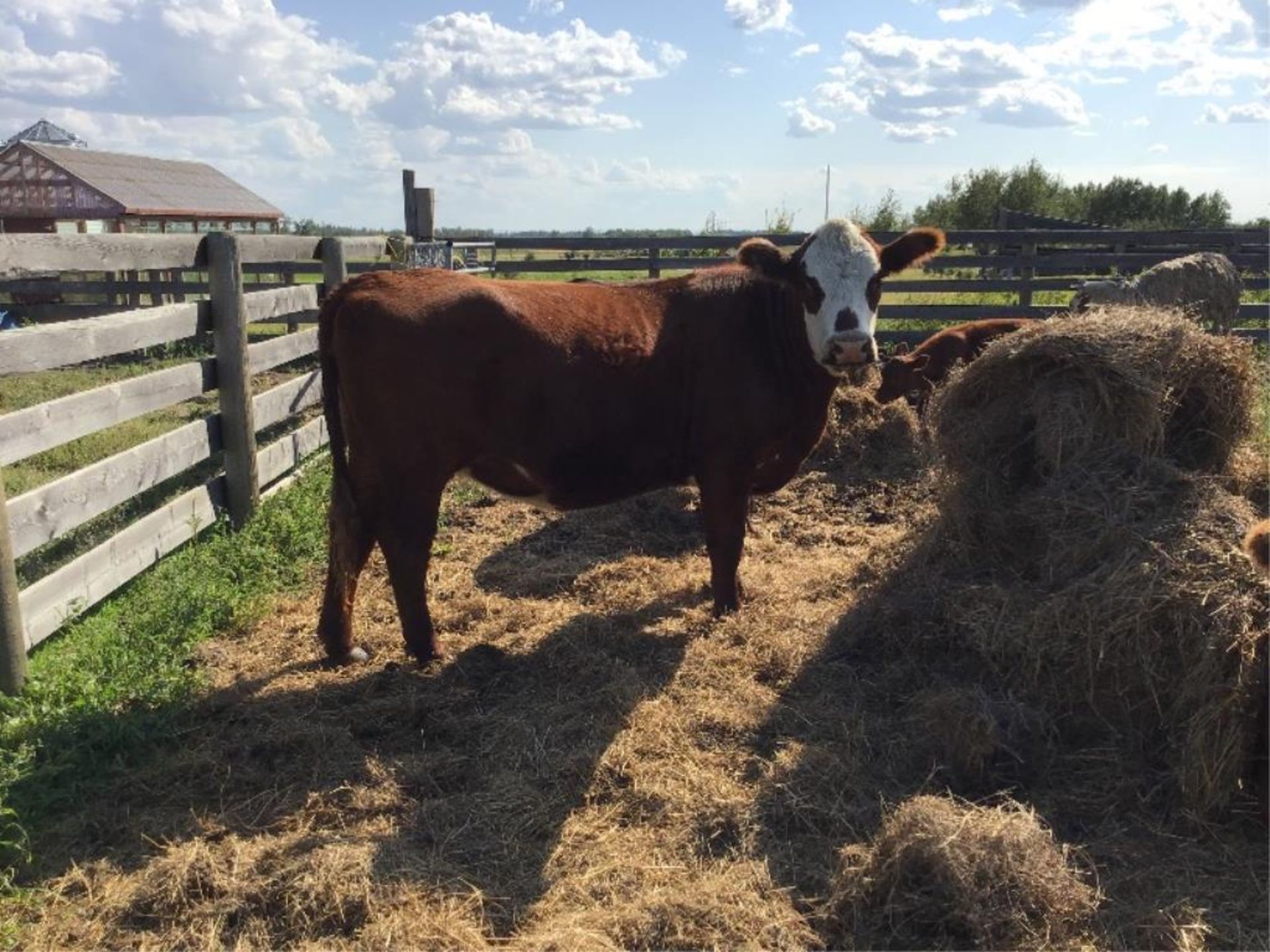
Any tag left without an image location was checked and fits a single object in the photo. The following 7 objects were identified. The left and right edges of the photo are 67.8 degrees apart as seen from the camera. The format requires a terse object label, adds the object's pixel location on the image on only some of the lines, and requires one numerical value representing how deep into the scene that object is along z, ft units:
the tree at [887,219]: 75.92
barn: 92.07
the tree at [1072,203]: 110.32
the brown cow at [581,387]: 15.29
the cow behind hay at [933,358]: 29.91
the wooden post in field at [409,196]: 41.98
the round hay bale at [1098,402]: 15.56
